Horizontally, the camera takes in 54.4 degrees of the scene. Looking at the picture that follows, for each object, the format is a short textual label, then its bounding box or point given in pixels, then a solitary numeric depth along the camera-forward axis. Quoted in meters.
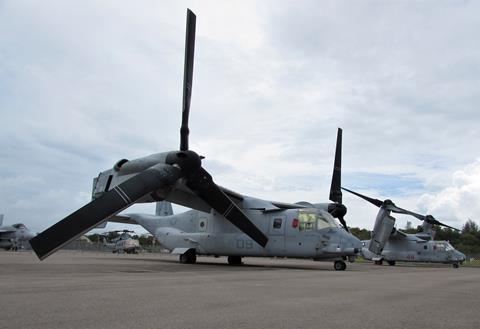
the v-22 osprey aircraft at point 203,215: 14.55
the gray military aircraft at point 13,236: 55.44
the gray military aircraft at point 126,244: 53.09
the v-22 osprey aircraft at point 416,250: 33.72
